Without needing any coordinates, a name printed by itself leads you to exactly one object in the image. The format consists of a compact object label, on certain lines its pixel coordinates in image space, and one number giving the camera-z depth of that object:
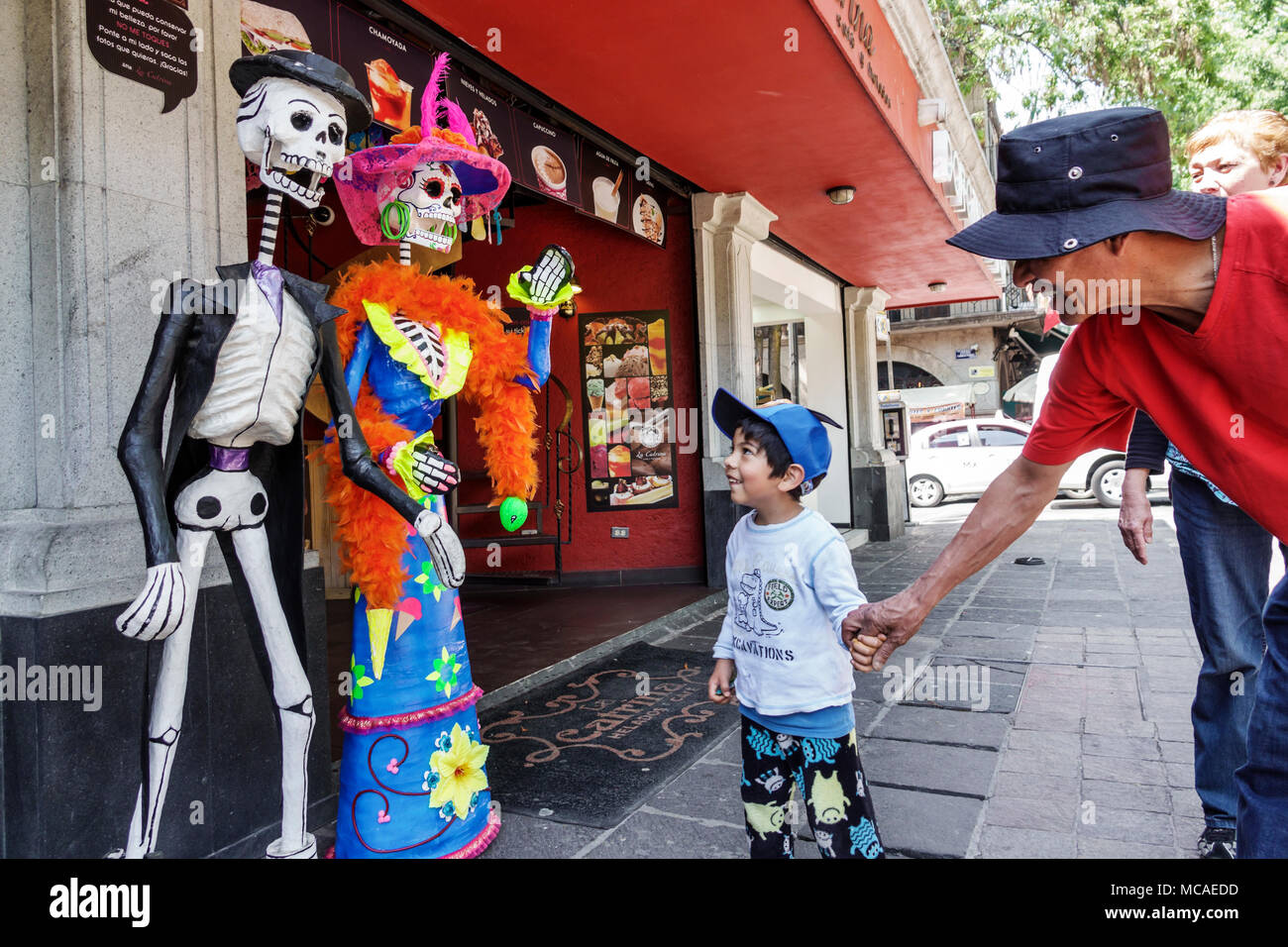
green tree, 10.21
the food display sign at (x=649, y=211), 6.65
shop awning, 4.34
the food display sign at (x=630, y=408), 7.85
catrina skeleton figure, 2.50
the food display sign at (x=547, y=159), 5.08
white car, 15.20
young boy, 2.08
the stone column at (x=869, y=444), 11.48
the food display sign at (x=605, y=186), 5.84
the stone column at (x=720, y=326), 7.49
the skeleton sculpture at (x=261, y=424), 2.05
